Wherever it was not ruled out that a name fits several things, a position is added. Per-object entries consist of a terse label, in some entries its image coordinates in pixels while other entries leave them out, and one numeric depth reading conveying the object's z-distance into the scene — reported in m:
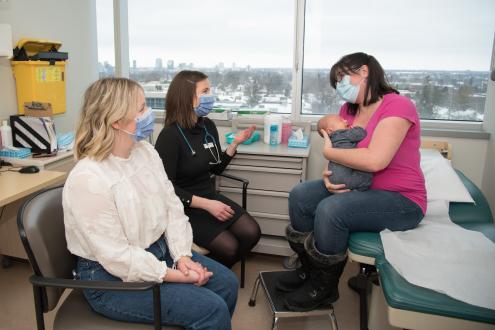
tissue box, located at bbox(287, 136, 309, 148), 2.62
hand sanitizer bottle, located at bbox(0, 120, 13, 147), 2.34
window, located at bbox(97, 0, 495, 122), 2.80
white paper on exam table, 1.24
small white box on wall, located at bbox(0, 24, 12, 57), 2.33
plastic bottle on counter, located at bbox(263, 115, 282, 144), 2.71
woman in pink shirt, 1.65
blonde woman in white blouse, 1.23
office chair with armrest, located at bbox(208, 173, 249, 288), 2.27
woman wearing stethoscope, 1.96
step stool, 1.80
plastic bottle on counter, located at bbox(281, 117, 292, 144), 2.80
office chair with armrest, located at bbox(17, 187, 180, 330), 1.14
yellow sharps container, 2.48
